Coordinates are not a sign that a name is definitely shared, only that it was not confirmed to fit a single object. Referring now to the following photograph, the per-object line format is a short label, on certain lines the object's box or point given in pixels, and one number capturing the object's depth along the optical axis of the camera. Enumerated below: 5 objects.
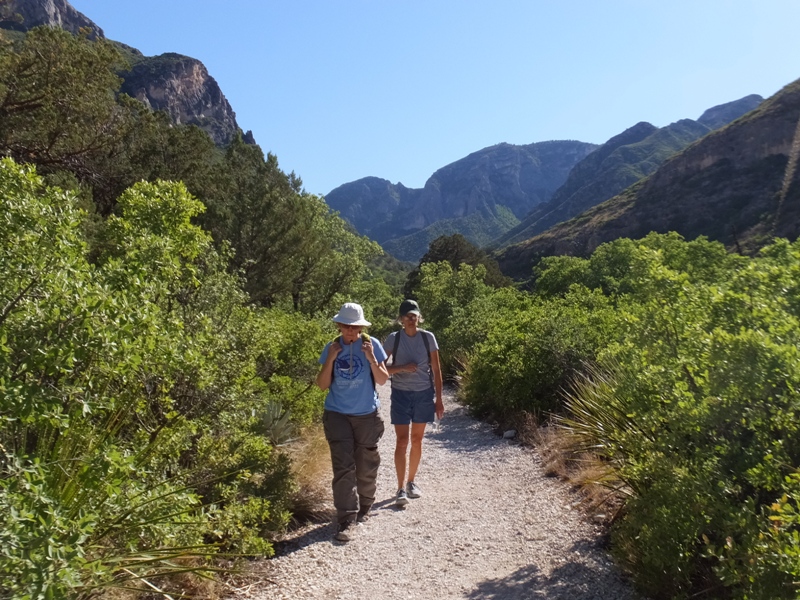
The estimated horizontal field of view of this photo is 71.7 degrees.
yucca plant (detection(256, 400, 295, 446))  6.03
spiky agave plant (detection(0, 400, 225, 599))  1.83
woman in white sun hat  4.62
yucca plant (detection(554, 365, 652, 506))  4.27
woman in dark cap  5.33
